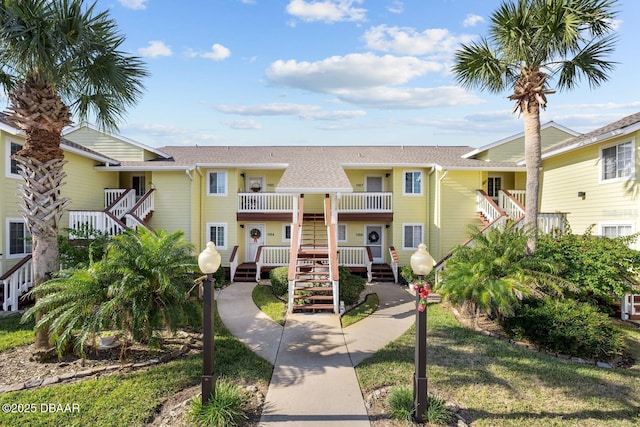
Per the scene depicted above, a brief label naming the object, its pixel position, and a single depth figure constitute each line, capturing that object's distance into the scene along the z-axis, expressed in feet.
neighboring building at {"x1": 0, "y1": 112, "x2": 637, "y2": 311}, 45.62
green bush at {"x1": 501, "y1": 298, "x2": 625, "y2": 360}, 23.22
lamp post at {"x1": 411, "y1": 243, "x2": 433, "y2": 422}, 15.87
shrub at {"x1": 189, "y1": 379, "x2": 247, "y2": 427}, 14.87
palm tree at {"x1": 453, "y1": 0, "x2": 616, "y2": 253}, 30.07
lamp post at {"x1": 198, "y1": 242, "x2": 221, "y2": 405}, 16.10
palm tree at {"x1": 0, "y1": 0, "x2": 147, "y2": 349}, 19.27
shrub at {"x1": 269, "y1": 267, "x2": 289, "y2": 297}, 38.29
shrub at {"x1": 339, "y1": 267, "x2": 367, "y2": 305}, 35.40
